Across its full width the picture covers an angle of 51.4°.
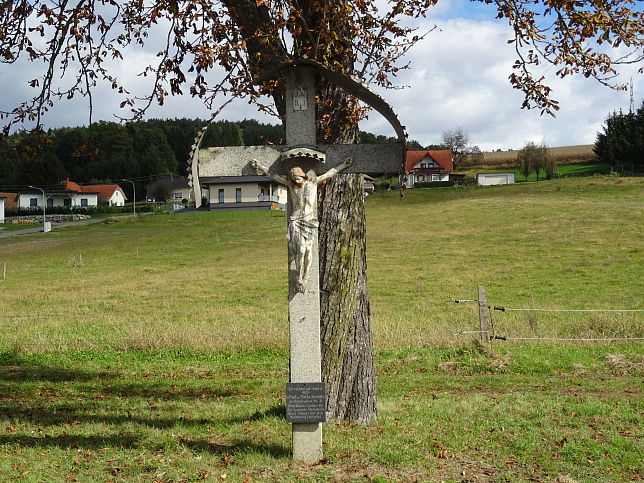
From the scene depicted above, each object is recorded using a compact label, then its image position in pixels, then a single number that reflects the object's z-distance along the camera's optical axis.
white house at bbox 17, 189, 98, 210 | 92.12
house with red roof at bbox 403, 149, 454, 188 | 89.69
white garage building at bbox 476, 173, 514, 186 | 81.62
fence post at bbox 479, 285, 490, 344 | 13.78
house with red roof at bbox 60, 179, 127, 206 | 93.94
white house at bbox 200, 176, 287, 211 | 69.98
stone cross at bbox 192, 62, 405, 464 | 6.49
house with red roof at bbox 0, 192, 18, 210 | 92.38
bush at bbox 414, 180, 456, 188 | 75.18
